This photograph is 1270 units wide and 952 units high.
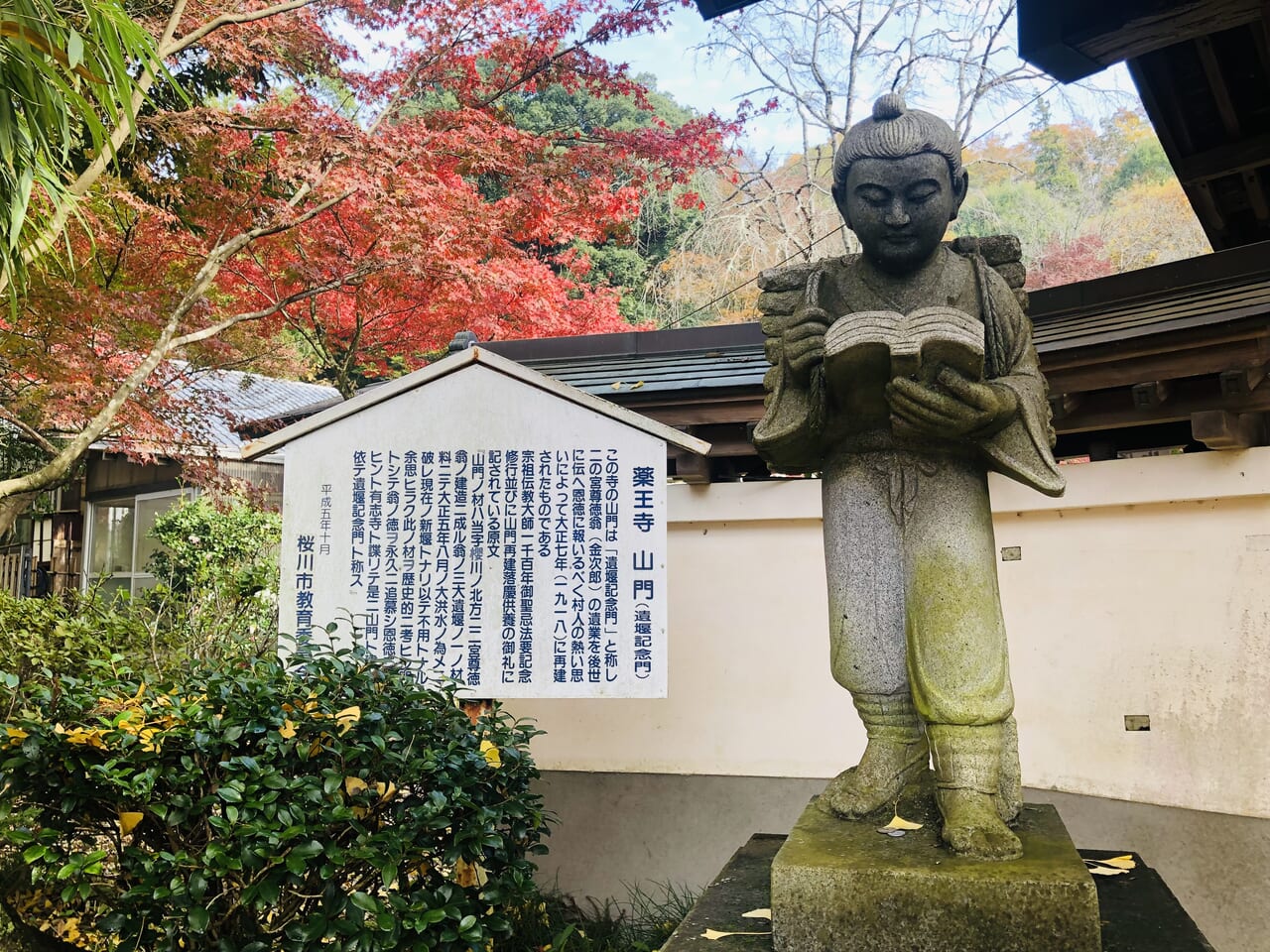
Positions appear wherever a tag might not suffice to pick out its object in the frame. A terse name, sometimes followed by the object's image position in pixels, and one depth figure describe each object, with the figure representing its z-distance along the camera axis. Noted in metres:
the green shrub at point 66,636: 5.49
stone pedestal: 2.24
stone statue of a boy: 2.63
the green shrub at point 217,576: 6.09
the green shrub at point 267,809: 3.40
